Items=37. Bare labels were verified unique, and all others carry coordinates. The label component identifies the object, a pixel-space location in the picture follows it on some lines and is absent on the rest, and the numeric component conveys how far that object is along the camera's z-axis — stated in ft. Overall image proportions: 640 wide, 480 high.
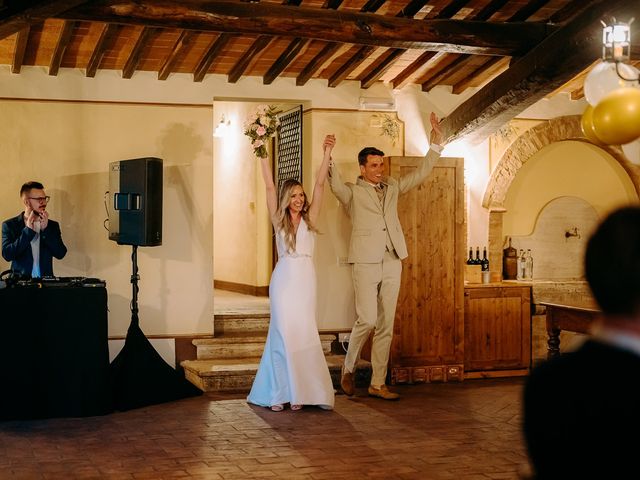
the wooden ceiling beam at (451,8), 21.33
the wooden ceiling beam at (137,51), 22.23
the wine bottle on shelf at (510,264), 28.09
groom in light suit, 23.07
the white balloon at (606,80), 13.88
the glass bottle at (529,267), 28.45
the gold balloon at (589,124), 12.46
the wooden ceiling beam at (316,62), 23.62
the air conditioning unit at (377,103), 26.86
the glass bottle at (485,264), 27.35
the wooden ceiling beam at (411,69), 24.82
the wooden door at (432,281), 25.08
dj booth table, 20.08
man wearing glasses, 22.00
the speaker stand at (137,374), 22.08
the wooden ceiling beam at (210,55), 22.89
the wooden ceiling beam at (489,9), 21.44
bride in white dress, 21.59
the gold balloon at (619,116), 11.02
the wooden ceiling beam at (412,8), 21.25
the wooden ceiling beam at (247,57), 23.04
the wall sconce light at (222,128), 38.70
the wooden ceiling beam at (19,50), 21.57
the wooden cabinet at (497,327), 26.00
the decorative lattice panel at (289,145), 27.89
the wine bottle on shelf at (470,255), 27.61
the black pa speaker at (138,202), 21.76
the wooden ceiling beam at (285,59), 23.29
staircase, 24.09
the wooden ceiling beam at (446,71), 25.21
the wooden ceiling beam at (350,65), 23.89
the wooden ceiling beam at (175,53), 22.45
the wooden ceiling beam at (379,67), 24.49
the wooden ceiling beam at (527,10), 21.60
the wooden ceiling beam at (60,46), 21.33
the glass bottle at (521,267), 28.27
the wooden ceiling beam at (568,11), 21.46
